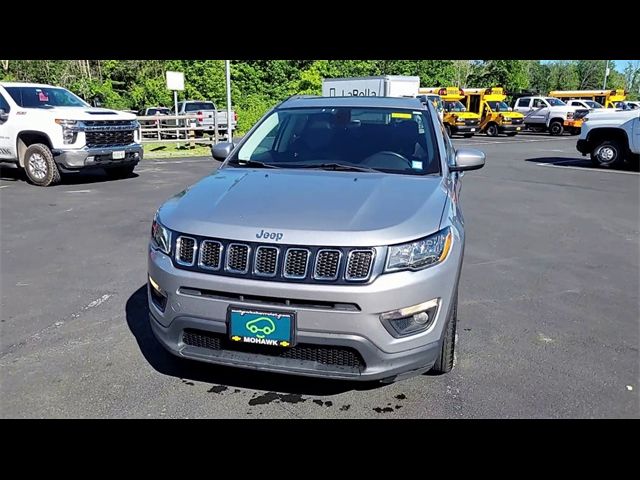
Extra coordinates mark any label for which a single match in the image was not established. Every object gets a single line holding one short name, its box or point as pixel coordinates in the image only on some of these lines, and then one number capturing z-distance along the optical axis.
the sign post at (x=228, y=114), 17.81
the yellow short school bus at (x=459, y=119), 27.98
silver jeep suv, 2.65
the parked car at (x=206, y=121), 20.67
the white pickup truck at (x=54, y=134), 10.08
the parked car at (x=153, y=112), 22.78
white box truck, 22.03
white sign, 19.61
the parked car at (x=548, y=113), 29.33
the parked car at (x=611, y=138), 13.65
